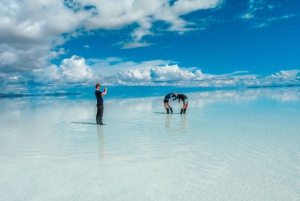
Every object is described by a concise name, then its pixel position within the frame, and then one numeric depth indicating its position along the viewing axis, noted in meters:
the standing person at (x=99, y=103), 14.45
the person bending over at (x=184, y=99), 19.59
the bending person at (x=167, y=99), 19.88
